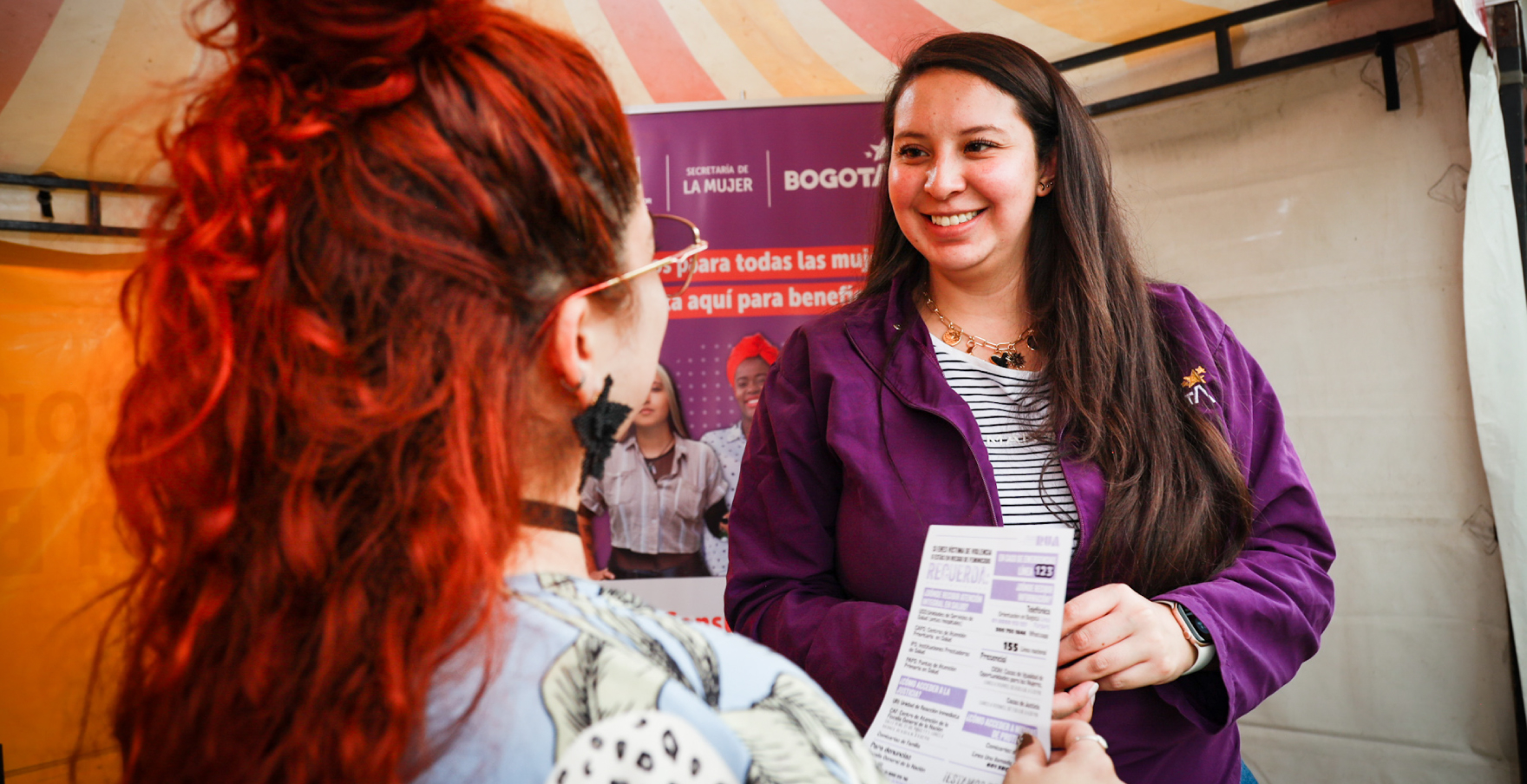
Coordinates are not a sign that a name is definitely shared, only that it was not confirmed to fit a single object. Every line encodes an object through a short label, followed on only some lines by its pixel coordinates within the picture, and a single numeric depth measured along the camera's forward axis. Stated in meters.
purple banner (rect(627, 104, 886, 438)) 3.06
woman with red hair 0.60
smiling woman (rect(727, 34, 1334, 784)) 1.33
